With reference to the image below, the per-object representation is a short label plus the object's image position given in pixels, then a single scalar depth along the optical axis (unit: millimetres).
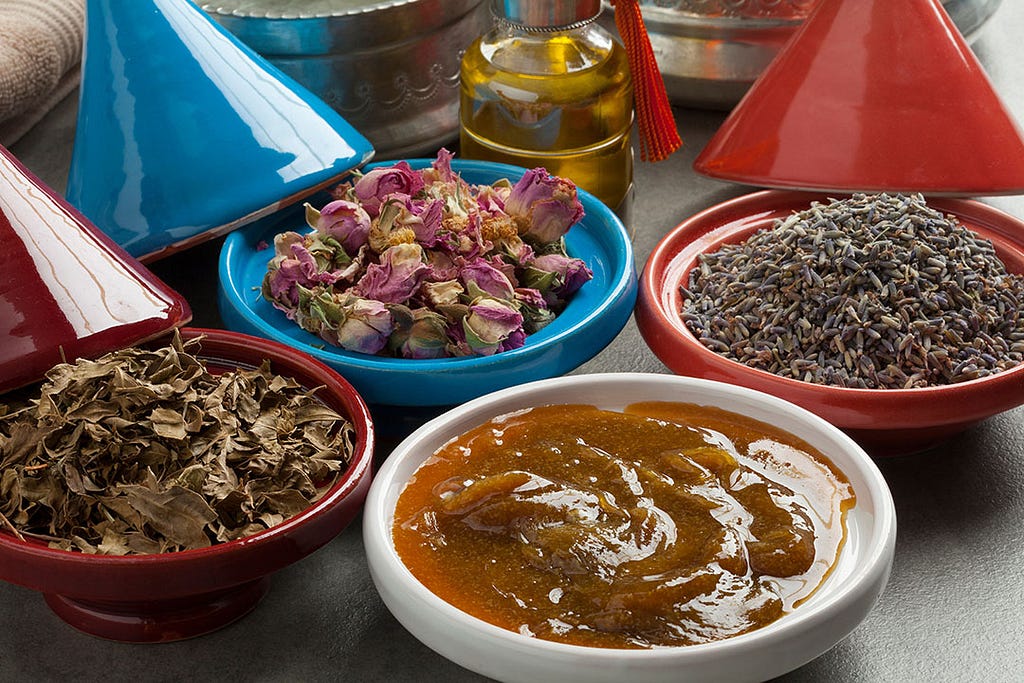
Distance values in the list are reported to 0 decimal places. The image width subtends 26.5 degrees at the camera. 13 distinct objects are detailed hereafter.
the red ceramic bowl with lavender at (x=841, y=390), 619
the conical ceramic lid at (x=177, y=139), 686
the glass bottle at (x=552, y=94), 722
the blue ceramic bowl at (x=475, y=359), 628
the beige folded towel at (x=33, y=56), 817
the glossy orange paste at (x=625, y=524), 556
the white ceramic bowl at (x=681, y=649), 540
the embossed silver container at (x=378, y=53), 751
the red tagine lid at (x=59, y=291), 616
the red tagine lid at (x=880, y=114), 729
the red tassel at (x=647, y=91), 748
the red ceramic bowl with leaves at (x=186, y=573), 558
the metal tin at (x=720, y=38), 808
